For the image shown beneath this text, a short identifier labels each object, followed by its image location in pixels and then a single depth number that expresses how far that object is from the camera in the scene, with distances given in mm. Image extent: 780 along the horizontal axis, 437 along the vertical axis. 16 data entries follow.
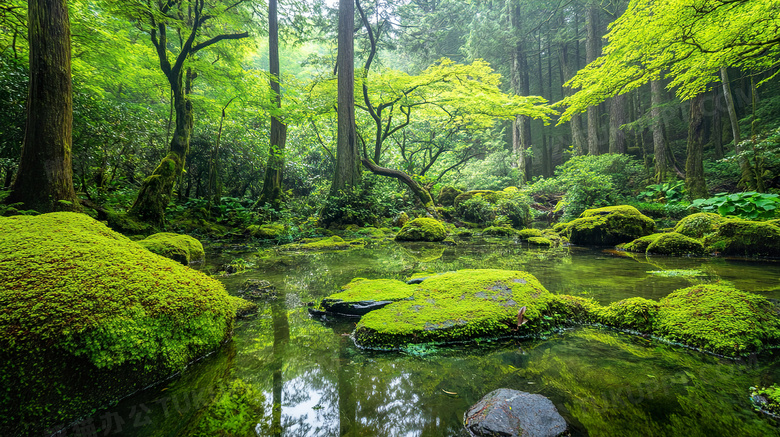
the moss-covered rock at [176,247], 4539
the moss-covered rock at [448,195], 14086
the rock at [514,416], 1347
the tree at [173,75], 6586
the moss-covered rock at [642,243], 6289
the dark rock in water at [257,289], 3486
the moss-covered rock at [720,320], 1970
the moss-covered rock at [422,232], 8789
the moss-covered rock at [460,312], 2283
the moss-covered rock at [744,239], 5004
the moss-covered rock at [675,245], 5719
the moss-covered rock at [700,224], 6085
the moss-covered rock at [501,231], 9906
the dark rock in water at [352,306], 2840
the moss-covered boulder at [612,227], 7188
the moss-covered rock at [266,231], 8500
